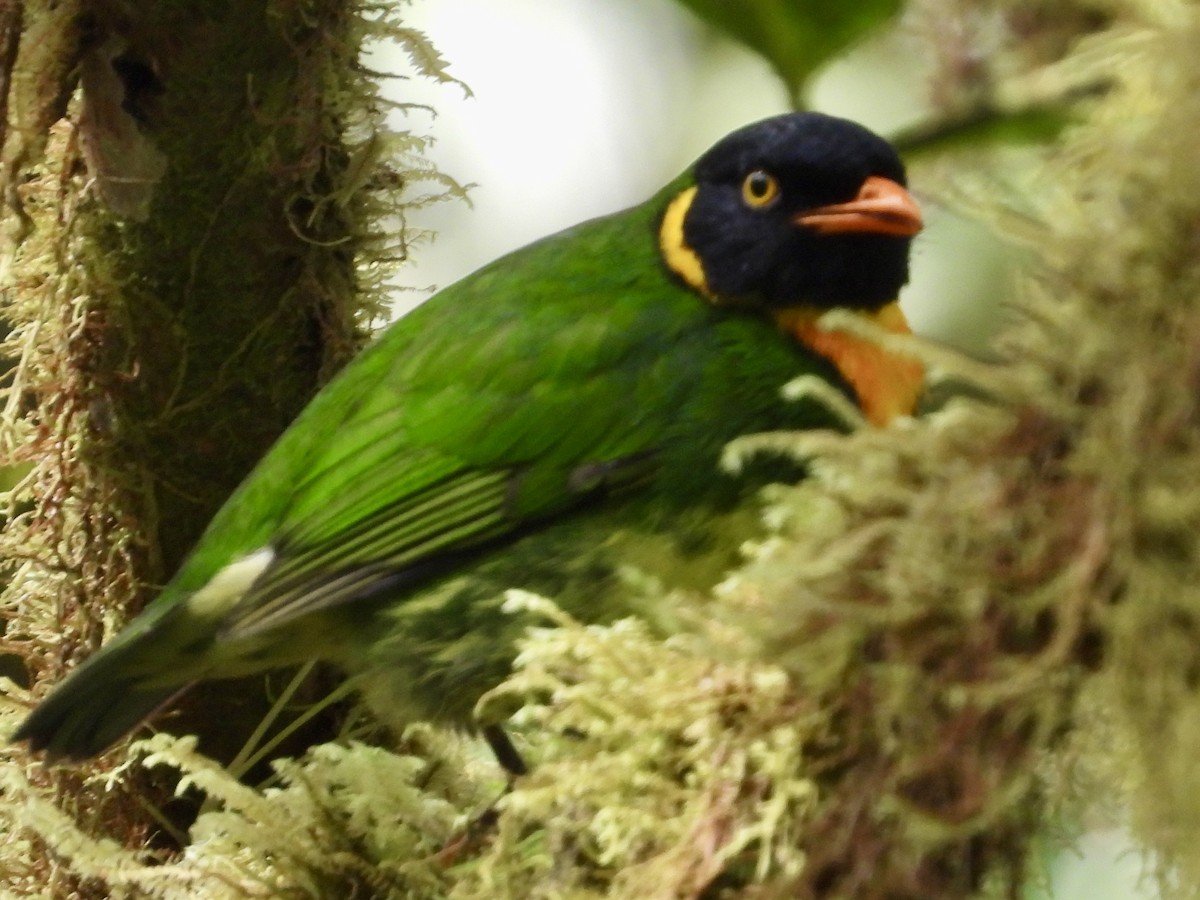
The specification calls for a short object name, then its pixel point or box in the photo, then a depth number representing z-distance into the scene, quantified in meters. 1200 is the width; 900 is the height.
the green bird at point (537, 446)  3.30
